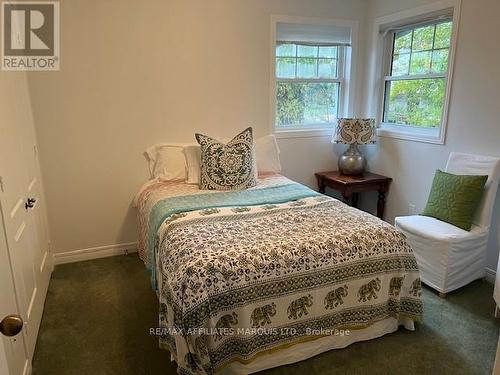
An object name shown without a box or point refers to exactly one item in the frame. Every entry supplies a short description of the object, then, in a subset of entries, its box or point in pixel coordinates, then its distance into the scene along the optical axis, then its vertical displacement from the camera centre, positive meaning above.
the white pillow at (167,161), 3.22 -0.52
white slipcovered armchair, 2.54 -0.98
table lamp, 3.58 -0.36
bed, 1.73 -0.92
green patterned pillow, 2.94 -0.51
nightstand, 3.55 -0.80
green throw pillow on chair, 2.65 -0.70
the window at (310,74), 3.60 +0.29
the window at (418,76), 3.16 +0.24
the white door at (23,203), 1.80 -0.58
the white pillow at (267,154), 3.49 -0.50
